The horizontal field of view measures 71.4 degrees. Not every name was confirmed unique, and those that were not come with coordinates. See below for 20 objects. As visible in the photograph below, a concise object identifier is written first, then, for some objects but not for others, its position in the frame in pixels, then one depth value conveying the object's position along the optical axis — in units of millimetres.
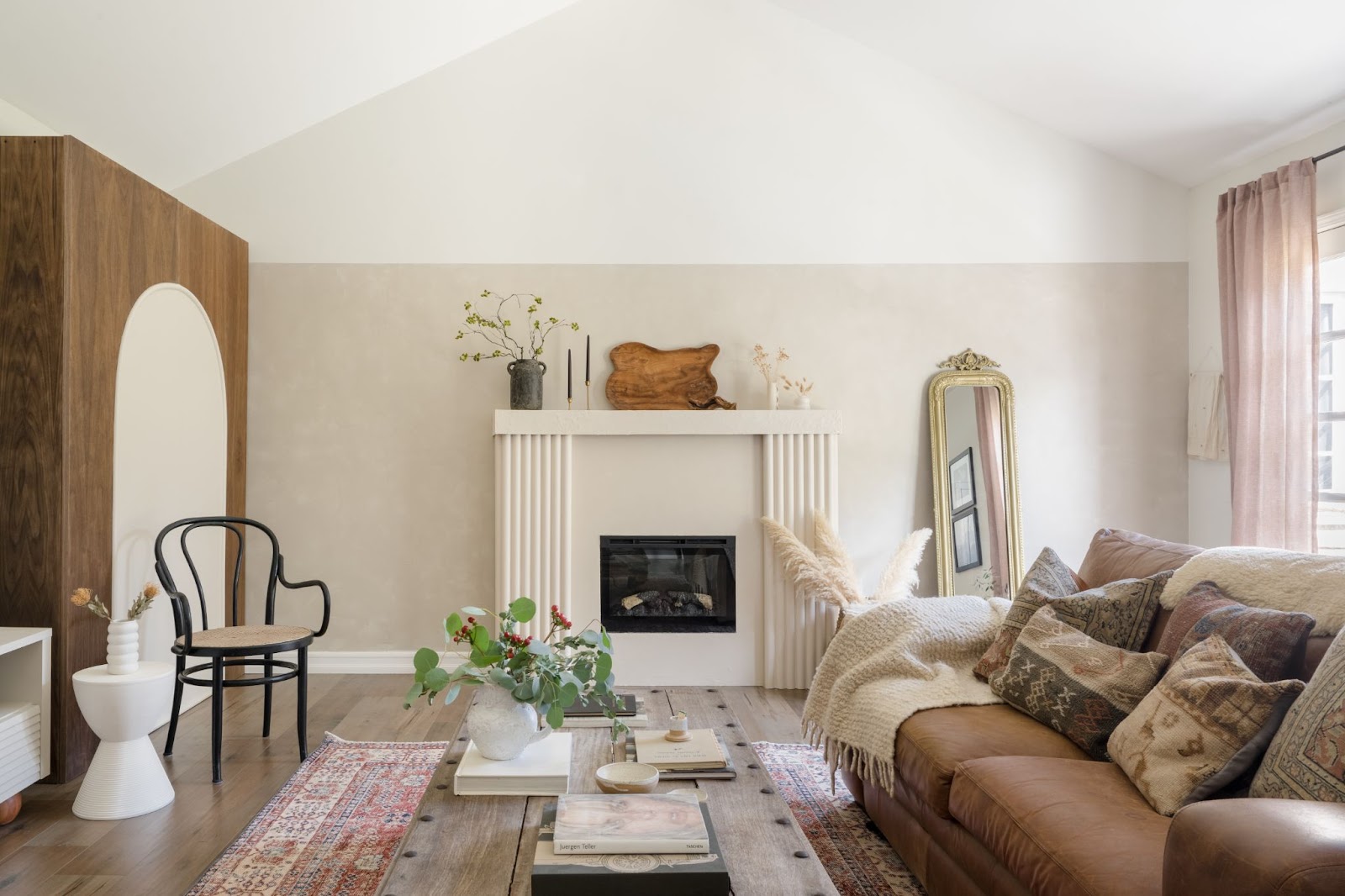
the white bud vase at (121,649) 2896
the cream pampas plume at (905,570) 4355
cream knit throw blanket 2496
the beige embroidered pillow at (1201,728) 1759
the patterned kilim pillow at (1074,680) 2145
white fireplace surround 4391
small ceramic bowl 1892
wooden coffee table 1521
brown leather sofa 1271
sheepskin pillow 2043
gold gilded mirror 4598
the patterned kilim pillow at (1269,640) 1921
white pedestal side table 2777
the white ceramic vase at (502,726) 2006
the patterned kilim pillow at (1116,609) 2396
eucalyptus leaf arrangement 1995
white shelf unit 2811
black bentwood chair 3131
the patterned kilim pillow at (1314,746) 1524
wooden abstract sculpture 4566
